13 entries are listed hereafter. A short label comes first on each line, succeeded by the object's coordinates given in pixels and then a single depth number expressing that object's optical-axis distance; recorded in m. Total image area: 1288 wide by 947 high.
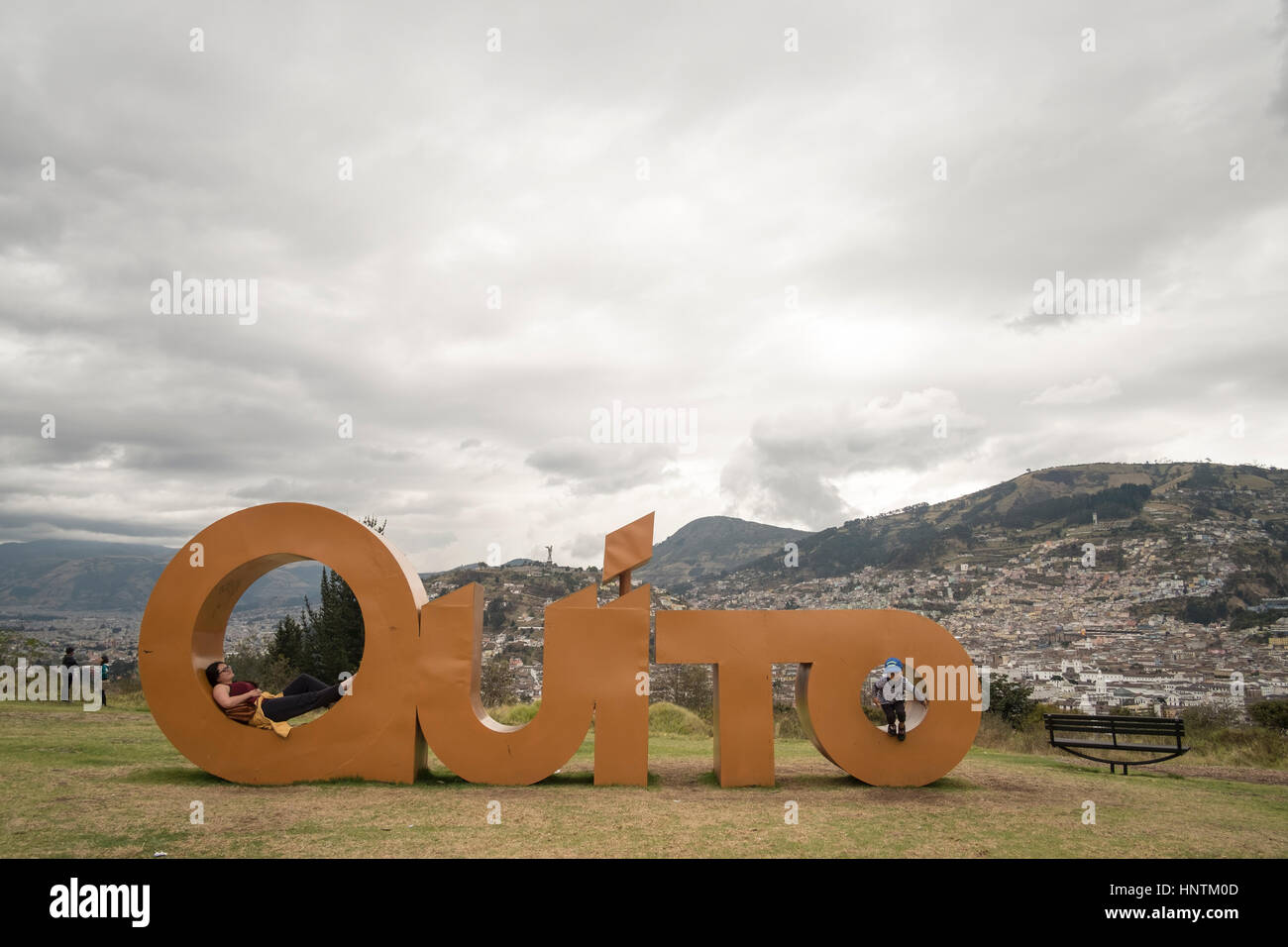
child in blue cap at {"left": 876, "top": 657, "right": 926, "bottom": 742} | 10.09
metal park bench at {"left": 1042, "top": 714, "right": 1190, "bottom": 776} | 11.73
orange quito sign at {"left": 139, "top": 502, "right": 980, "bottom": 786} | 9.53
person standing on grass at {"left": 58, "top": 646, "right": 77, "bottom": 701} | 17.33
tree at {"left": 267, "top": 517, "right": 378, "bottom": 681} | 33.09
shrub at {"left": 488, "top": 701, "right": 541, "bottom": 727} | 17.27
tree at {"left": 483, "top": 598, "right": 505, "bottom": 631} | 44.12
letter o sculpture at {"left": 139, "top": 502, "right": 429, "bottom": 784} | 9.44
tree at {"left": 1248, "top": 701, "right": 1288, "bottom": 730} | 20.72
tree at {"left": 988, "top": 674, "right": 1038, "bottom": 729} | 25.09
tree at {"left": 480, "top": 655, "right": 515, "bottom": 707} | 24.12
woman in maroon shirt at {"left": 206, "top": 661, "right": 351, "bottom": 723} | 9.58
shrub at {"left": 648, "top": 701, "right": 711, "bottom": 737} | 18.80
